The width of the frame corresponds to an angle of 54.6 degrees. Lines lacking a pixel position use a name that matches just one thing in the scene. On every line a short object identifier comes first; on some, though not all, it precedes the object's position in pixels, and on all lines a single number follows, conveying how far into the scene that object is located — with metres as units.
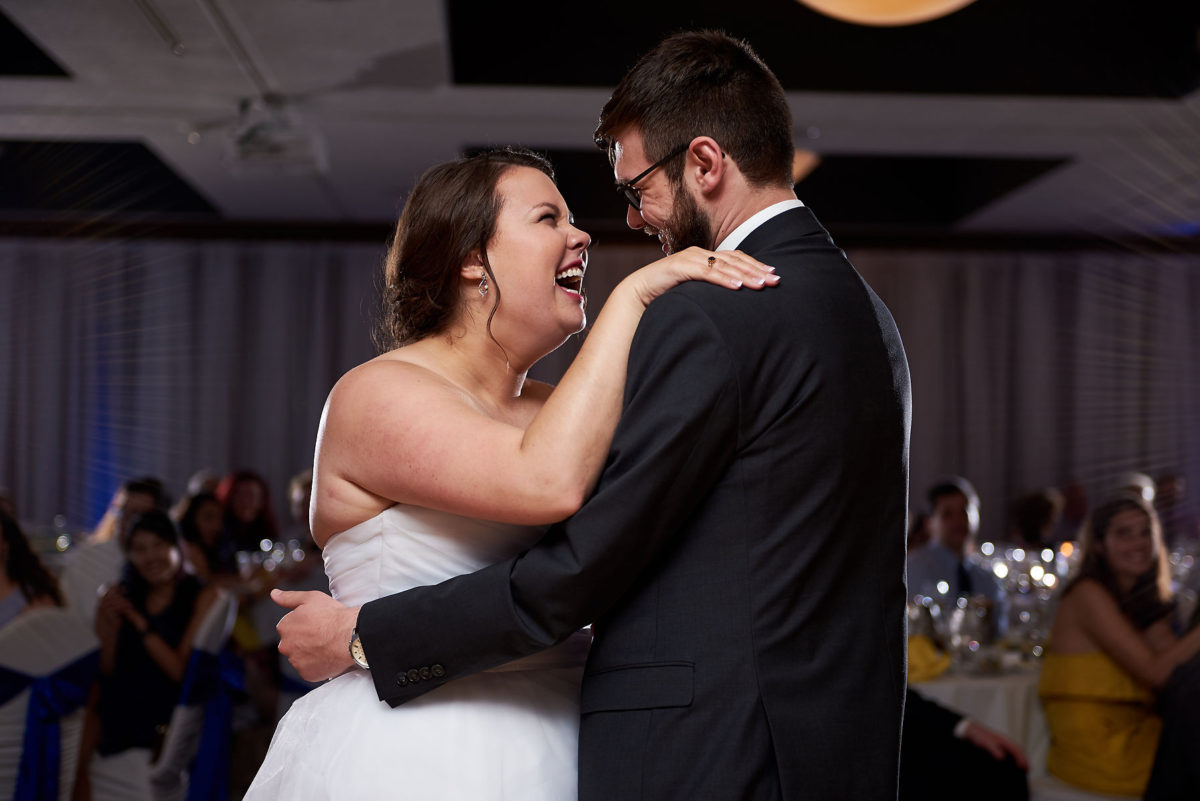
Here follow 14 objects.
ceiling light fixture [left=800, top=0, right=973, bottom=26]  4.20
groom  1.41
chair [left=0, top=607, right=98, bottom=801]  3.74
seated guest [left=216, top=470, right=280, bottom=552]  7.19
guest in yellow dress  4.07
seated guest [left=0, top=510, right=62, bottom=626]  4.01
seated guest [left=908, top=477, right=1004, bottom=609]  5.57
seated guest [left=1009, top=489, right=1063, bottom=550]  6.82
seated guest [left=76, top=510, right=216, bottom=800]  4.22
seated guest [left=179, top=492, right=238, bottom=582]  5.84
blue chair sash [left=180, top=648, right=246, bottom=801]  4.03
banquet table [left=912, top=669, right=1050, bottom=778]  4.27
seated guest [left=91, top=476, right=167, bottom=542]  6.11
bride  1.50
